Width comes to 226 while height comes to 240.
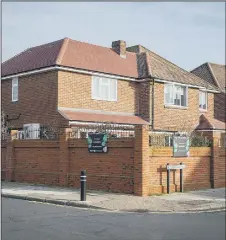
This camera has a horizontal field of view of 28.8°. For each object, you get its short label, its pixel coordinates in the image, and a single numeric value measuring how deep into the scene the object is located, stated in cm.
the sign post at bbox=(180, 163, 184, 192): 1644
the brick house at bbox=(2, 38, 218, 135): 2302
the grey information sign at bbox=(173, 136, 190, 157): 1647
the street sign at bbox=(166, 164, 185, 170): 1578
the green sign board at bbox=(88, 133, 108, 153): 1612
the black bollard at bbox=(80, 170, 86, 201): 1342
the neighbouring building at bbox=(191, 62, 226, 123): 3603
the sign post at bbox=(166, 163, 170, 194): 1591
